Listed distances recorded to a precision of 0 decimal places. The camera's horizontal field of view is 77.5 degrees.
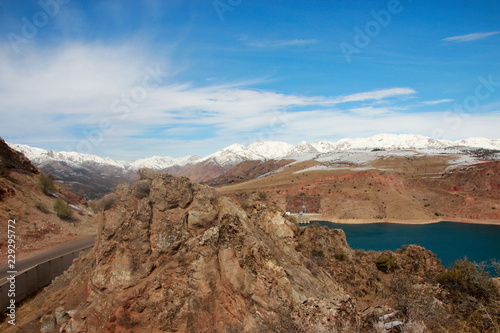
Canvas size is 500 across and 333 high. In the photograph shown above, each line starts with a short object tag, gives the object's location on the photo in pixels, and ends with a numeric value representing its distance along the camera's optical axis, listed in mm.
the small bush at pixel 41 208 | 30786
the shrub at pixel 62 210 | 32125
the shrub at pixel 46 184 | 36988
